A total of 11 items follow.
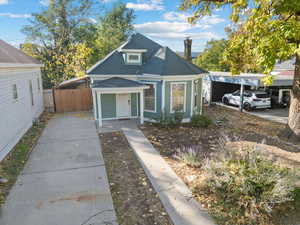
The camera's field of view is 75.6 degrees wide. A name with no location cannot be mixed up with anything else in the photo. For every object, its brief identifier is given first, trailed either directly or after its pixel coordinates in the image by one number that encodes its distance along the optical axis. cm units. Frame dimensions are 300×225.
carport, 1485
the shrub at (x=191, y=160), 619
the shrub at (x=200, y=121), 1073
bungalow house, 1105
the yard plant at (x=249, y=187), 383
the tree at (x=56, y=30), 2547
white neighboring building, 718
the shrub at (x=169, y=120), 1051
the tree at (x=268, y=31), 589
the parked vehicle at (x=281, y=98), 1730
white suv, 1557
